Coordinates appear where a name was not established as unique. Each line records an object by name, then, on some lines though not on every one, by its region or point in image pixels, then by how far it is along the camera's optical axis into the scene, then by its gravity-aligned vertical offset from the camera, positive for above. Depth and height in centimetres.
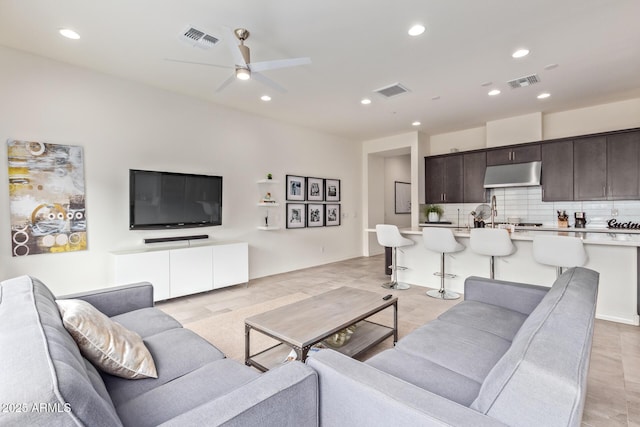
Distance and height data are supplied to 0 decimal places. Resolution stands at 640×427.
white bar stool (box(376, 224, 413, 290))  453 -46
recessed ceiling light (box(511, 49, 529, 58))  321 +171
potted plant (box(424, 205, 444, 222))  659 -2
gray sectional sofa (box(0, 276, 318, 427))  70 -58
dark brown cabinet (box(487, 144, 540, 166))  537 +105
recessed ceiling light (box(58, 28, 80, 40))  280 +169
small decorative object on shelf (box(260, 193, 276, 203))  528 +23
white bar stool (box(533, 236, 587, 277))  314 -43
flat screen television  395 +17
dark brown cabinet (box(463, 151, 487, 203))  600 +70
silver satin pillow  129 -60
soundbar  408 -37
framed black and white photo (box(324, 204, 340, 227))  664 -7
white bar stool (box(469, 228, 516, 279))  362 -38
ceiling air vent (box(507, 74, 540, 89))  385 +171
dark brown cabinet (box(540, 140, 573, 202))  508 +69
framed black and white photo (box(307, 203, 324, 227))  626 -7
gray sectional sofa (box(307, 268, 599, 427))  81 -58
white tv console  362 -72
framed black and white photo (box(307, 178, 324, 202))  622 +47
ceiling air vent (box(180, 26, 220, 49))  279 +167
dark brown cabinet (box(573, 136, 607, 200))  480 +70
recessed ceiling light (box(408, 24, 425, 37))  277 +170
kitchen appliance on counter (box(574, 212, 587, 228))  512 -15
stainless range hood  532 +66
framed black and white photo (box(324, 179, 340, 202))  658 +48
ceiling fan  270 +136
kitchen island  322 -72
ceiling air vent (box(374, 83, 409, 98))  412 +171
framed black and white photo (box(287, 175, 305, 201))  585 +48
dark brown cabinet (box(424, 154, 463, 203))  632 +70
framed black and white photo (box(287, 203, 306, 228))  588 -7
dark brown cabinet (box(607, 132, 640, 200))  456 +69
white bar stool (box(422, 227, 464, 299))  406 -46
